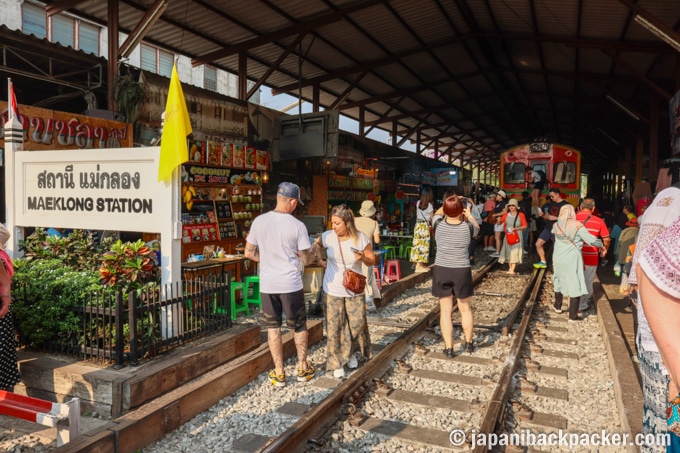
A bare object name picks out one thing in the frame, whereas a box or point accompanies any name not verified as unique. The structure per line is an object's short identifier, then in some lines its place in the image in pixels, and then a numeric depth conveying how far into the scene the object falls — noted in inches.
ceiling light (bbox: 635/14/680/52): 340.5
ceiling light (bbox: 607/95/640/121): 593.7
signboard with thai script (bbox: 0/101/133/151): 316.8
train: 669.3
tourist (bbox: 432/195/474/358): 219.6
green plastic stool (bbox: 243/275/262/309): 305.6
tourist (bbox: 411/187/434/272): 428.8
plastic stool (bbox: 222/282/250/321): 291.2
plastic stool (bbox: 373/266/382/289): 343.9
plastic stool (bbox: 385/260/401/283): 399.9
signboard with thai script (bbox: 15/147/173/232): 200.5
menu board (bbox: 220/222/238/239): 417.2
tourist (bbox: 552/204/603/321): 281.4
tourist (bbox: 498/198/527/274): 443.1
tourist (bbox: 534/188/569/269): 369.4
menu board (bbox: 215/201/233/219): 418.3
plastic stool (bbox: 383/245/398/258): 501.1
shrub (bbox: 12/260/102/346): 183.0
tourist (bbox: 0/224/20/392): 151.2
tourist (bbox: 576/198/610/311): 294.4
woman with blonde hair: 198.4
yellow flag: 190.2
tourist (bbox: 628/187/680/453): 81.8
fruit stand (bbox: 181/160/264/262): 382.6
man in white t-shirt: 185.8
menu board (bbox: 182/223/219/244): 376.1
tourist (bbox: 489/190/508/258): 500.5
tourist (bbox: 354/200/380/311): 275.7
